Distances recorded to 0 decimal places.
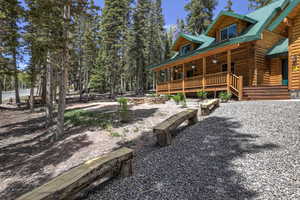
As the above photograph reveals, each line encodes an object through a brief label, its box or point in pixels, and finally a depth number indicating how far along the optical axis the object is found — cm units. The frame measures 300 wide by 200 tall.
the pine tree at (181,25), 3104
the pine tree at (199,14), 2470
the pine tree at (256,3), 2339
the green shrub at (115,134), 548
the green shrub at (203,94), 1009
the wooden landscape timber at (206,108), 618
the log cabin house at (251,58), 853
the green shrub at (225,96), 890
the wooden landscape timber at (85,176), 189
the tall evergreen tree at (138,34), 2341
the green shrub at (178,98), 934
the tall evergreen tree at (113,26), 1903
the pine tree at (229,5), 2519
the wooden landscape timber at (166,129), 385
